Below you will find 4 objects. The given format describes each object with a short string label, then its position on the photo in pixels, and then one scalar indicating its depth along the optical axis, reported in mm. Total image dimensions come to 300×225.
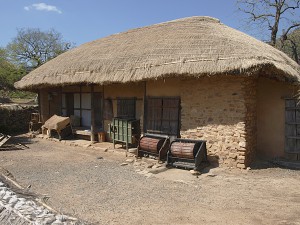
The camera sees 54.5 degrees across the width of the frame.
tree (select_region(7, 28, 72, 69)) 31125
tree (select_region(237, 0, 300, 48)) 17109
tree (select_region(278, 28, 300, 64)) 19422
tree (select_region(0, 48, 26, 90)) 24484
